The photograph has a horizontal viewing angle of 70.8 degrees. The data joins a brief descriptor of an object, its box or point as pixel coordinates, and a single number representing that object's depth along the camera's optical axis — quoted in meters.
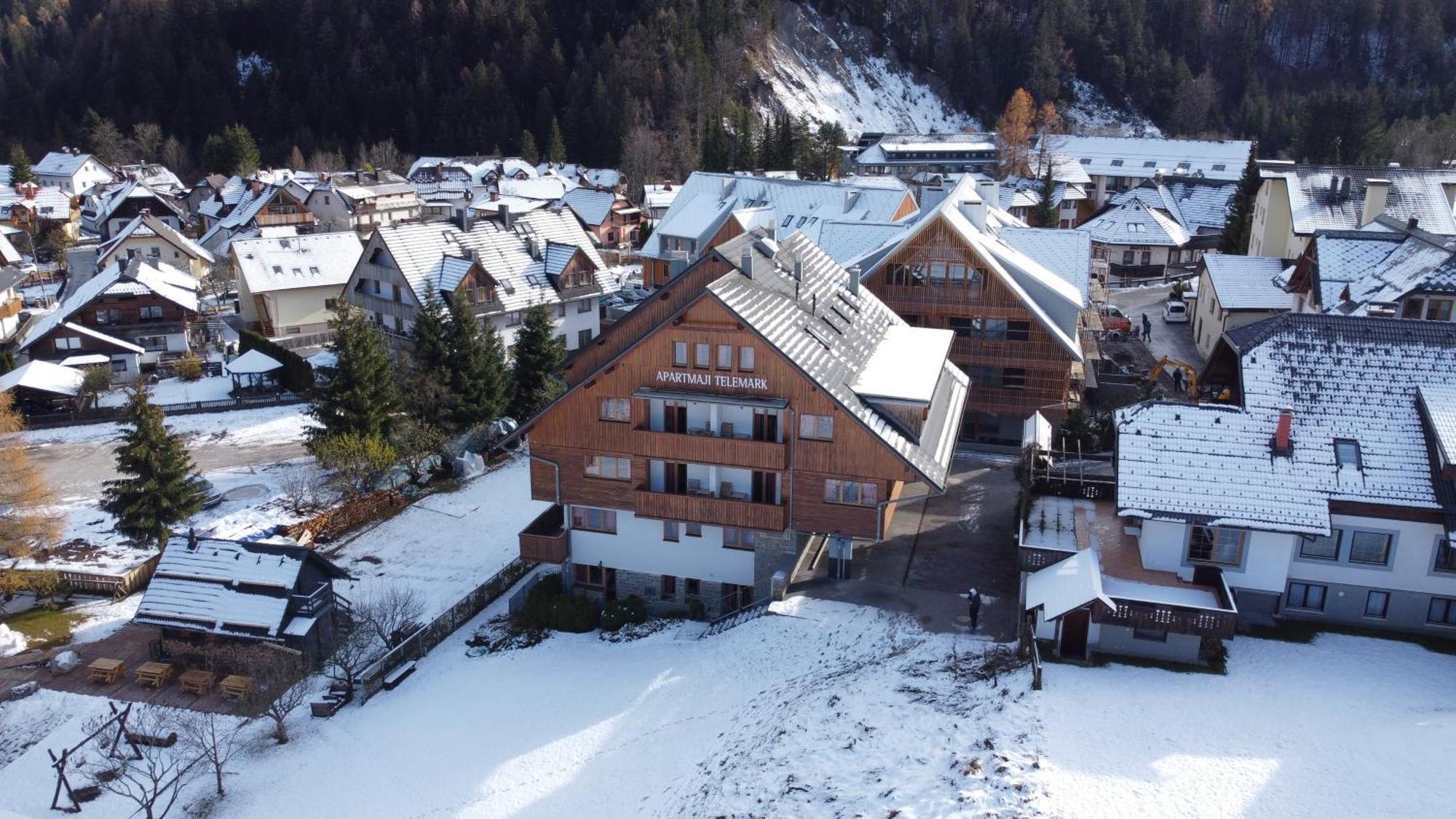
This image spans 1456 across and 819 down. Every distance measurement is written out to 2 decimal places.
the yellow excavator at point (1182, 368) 52.09
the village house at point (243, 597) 32.16
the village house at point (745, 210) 68.06
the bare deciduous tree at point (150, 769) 25.92
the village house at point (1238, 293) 54.97
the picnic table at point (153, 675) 31.48
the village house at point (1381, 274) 40.00
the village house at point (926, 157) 130.25
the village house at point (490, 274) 58.88
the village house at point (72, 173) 126.12
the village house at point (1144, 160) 118.88
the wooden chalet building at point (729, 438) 31.44
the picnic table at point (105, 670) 31.67
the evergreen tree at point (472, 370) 48.75
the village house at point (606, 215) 107.62
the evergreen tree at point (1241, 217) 75.31
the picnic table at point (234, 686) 30.73
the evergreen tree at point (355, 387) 45.72
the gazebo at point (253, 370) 61.47
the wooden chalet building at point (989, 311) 44.03
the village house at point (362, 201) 102.50
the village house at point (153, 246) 82.94
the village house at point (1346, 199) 56.91
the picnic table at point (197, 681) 31.23
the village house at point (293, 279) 70.56
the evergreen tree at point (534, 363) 52.19
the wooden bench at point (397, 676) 30.91
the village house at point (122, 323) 65.12
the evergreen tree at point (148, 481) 38.78
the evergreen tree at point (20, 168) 121.94
